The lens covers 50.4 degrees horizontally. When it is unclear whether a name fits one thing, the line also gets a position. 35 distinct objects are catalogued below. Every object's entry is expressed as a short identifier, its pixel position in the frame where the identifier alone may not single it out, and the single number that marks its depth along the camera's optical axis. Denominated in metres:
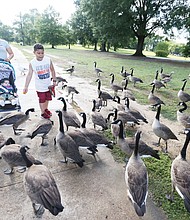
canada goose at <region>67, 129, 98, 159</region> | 4.13
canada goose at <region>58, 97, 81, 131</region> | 5.16
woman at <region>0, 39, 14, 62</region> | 5.78
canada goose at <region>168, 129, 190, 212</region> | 2.91
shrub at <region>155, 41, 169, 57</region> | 49.83
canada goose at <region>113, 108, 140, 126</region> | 5.40
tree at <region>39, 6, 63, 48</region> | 54.78
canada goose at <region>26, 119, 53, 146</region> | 4.49
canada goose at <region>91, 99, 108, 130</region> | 5.30
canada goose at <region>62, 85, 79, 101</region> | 8.46
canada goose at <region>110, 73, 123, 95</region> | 9.16
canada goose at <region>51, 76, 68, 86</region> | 10.17
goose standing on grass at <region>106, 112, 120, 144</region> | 4.83
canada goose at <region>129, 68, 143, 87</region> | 11.15
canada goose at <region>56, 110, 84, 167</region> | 3.76
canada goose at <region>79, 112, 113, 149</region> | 4.34
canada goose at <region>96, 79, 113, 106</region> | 7.54
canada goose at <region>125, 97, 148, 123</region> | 5.66
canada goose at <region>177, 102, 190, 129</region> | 5.69
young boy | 5.05
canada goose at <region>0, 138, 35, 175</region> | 3.51
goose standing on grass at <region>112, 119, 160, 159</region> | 4.00
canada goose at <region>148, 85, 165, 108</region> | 7.50
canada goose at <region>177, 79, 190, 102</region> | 8.05
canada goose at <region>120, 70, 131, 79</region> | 12.39
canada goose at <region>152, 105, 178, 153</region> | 4.77
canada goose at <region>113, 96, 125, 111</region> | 6.34
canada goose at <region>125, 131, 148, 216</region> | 2.73
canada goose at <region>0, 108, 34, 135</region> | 4.84
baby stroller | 5.57
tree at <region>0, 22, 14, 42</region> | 97.41
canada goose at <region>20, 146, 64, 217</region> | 2.61
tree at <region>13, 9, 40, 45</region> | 85.44
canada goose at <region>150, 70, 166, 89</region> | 10.26
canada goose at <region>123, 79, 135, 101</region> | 7.75
